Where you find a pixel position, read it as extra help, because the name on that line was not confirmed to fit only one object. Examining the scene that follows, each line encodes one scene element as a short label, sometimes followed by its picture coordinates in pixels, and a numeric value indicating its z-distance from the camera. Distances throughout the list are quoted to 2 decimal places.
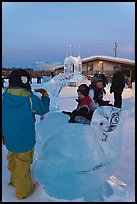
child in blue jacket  2.73
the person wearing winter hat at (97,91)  5.19
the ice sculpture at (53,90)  7.92
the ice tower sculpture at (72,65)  19.84
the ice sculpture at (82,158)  2.53
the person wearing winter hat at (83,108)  3.62
